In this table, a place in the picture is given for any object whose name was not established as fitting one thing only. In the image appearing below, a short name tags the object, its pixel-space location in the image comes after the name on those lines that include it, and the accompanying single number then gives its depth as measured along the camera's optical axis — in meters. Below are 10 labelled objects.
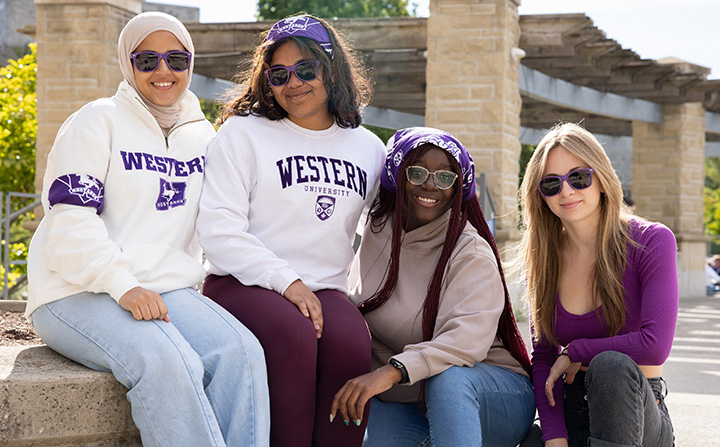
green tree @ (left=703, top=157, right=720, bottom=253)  27.73
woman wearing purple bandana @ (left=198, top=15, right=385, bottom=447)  2.49
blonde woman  2.64
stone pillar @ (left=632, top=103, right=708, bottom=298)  15.01
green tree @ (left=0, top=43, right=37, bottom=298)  10.67
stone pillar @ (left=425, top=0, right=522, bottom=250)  9.01
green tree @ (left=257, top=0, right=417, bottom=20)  26.69
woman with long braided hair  2.63
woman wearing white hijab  2.31
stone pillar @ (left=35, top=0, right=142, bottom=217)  9.73
